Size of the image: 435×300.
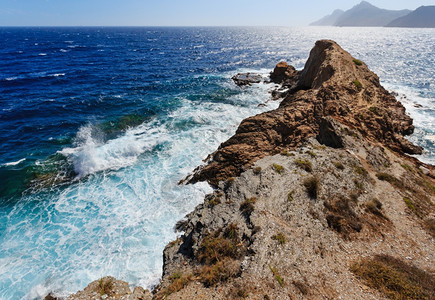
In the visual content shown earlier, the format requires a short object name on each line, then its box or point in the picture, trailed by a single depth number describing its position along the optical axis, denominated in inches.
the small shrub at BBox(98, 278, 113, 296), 454.0
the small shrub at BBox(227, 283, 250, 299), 364.9
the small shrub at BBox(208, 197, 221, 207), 576.0
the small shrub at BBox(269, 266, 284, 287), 379.9
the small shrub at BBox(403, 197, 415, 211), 559.9
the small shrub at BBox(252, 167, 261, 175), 644.1
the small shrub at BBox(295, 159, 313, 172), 637.9
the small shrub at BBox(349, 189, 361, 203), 557.6
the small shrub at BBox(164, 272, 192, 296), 407.5
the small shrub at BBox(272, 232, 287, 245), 447.9
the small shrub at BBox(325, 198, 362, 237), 488.4
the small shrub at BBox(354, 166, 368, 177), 635.3
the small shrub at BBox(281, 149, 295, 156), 728.2
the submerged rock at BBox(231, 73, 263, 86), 2056.8
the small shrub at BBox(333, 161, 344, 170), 643.5
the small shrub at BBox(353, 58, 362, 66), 1368.4
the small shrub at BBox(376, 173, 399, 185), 637.9
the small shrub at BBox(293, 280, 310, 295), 365.7
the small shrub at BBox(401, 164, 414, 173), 726.5
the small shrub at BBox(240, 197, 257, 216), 521.5
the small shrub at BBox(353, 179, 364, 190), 596.7
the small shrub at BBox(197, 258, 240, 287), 400.2
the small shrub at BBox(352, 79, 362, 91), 1069.7
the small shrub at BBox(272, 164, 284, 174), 636.4
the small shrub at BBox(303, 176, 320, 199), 560.7
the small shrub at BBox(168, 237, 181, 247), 556.6
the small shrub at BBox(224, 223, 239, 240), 474.6
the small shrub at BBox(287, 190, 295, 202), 548.0
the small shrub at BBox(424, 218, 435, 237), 496.4
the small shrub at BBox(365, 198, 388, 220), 530.9
